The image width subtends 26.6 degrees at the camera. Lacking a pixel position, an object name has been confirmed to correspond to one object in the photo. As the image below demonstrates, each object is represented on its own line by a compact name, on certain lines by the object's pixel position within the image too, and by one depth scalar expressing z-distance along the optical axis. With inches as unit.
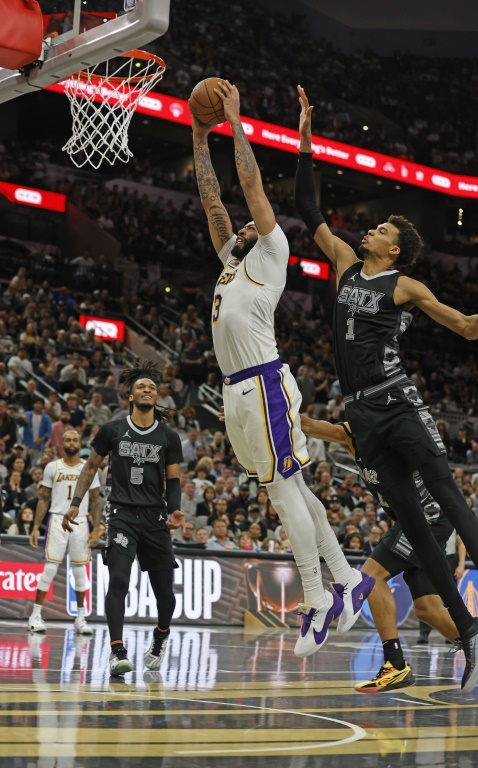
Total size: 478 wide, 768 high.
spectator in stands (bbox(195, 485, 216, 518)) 650.2
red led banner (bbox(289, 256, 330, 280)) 1409.9
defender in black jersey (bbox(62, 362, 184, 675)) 322.3
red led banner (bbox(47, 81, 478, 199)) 1167.1
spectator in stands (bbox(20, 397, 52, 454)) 692.7
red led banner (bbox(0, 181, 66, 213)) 1170.6
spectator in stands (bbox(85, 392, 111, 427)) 740.6
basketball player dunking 248.1
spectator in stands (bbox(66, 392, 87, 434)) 705.0
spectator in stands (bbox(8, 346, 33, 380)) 766.5
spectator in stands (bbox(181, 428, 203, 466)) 759.7
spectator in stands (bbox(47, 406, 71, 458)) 677.9
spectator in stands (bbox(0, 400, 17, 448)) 664.5
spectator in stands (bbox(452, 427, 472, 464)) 996.6
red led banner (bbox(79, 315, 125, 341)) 1006.3
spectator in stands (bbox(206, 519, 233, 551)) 608.7
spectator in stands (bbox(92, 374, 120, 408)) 771.4
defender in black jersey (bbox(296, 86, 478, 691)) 236.7
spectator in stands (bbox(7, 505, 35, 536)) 562.6
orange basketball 263.9
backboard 285.9
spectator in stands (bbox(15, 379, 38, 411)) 724.0
